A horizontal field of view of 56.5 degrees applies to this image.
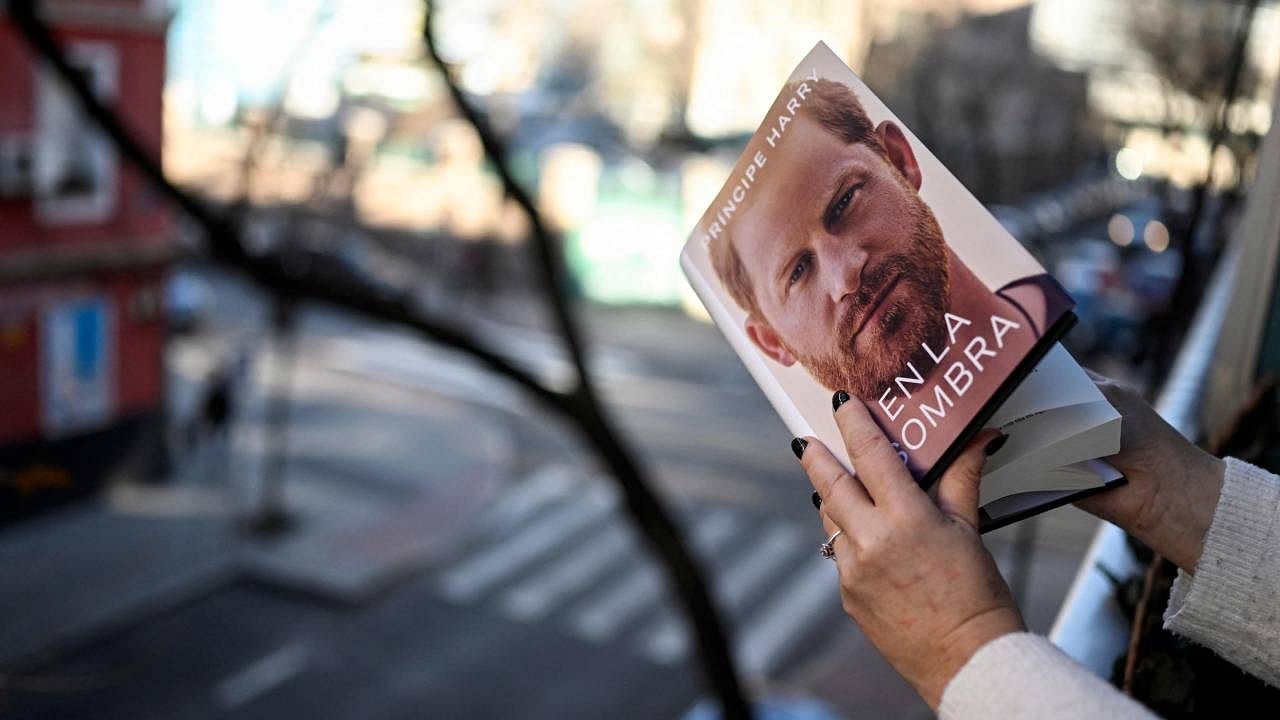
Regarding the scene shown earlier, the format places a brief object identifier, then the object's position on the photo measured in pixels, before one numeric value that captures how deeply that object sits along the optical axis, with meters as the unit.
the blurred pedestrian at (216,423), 20.33
